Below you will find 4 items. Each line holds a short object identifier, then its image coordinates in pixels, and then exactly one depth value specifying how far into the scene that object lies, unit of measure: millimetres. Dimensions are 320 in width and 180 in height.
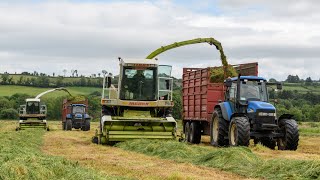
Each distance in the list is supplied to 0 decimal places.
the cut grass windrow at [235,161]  10062
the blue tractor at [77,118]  41800
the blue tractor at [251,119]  17469
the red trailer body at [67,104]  44422
